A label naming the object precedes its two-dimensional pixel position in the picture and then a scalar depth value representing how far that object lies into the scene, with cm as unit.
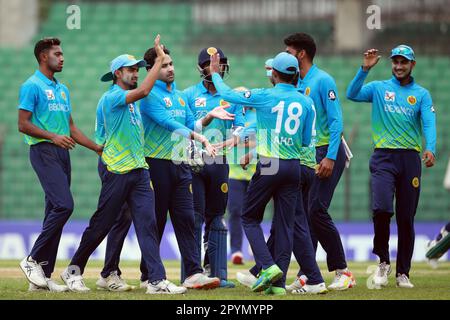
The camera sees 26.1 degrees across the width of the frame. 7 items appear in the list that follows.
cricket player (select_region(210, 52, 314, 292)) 985
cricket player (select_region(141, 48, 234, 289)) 1059
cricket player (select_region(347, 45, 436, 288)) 1108
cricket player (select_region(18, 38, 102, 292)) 1023
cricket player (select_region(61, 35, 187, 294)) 997
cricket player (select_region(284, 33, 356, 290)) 1065
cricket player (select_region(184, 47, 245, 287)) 1113
